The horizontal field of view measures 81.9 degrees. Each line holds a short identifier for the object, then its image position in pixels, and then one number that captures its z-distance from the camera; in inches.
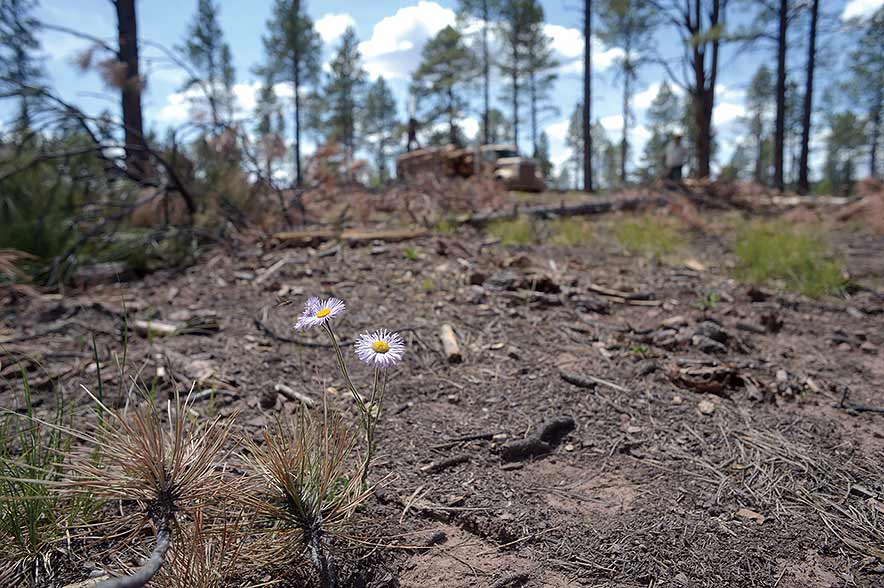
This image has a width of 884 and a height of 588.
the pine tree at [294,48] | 966.4
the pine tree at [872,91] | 982.4
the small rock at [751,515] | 49.4
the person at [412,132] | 542.6
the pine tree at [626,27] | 552.1
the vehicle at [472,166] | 492.4
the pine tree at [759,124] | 1555.1
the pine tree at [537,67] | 1058.7
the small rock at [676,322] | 103.3
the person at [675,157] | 438.6
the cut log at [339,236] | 174.1
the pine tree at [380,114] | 1491.1
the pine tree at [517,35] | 986.1
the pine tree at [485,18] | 1000.9
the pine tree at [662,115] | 1680.6
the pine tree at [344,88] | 1210.6
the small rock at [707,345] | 90.9
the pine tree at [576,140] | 2016.1
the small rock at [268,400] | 73.7
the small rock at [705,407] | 70.9
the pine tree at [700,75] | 514.9
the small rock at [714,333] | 95.4
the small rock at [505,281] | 122.7
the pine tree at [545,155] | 1230.9
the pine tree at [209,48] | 1005.8
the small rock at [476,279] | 126.0
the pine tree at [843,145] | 1579.4
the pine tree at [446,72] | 1050.1
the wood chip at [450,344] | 86.4
